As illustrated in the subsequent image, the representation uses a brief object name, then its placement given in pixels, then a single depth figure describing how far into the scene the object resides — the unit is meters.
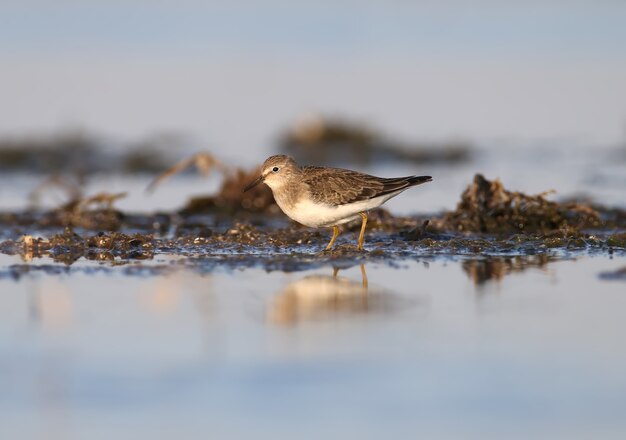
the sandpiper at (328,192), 10.47
